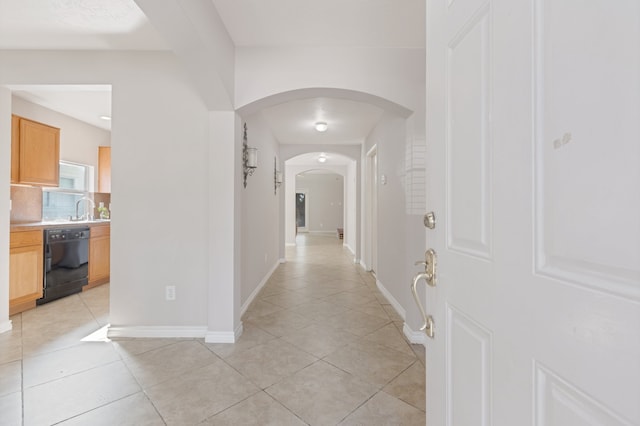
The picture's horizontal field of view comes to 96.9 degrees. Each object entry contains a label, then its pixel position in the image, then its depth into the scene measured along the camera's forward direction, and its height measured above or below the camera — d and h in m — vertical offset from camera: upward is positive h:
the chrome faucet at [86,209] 4.45 +0.07
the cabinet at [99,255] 3.87 -0.59
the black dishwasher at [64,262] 3.29 -0.60
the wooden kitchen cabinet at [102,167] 4.68 +0.77
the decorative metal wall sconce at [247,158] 2.89 +0.59
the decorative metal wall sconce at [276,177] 5.04 +0.69
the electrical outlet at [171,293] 2.48 -0.69
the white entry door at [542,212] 0.35 +0.00
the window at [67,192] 3.99 +0.32
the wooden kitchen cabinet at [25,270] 2.94 -0.61
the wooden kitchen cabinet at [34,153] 3.14 +0.71
